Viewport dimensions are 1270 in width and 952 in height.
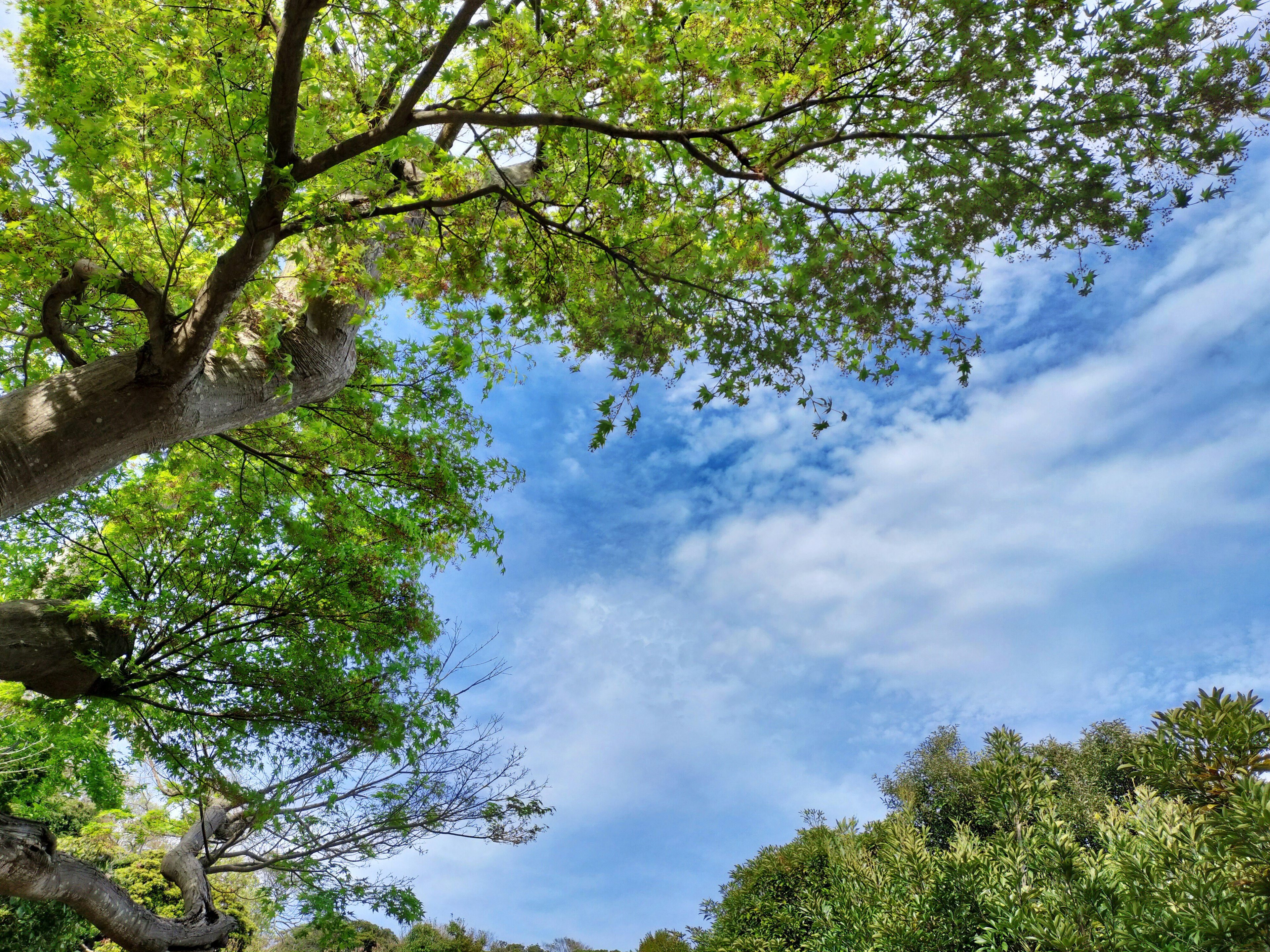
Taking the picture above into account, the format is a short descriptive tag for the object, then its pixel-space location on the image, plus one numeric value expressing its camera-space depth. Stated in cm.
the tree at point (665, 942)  1187
